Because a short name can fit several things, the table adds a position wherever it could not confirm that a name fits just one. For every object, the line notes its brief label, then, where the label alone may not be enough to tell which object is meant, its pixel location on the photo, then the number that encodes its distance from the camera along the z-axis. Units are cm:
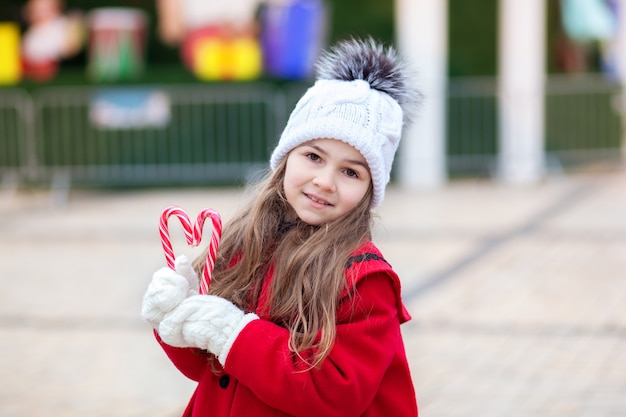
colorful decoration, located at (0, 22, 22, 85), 1182
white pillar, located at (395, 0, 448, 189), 1191
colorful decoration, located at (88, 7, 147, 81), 1198
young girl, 211
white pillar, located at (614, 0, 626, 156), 1327
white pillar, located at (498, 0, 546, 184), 1204
